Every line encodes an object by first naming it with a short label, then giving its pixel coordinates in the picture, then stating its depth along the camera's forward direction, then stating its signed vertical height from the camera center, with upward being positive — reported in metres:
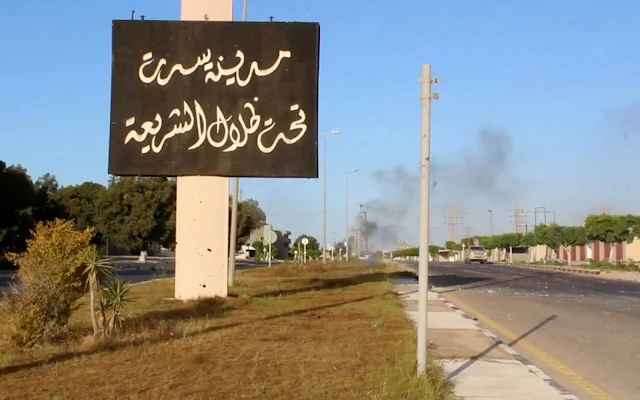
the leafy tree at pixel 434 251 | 155.18 -0.26
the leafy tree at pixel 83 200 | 70.50 +3.68
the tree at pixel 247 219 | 81.50 +2.91
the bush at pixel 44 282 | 12.23 -0.56
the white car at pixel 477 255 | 103.81 -0.59
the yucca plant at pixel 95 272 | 12.84 -0.42
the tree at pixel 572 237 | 87.56 +1.55
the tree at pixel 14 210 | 54.00 +2.17
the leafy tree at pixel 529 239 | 105.56 +1.49
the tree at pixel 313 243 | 134.21 +0.83
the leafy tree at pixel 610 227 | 74.06 +2.23
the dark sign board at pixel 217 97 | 19.92 +3.49
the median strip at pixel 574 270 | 60.16 -1.40
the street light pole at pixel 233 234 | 27.94 +0.42
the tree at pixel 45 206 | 59.38 +2.69
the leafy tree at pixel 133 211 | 70.06 +2.83
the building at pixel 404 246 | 151.94 +0.58
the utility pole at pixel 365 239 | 88.97 +1.06
